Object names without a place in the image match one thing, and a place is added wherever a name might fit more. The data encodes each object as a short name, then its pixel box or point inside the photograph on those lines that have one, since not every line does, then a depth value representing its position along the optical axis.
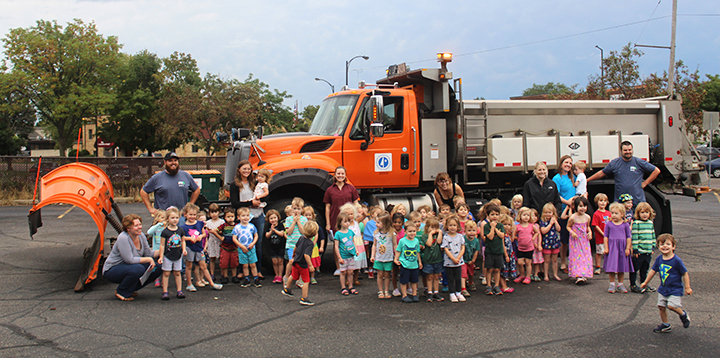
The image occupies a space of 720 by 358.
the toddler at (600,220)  7.64
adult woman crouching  6.49
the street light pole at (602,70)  27.22
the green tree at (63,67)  37.31
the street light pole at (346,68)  40.28
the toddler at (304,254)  6.52
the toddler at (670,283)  5.13
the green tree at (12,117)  36.62
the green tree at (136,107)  43.81
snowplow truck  8.64
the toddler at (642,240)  6.60
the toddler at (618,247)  6.72
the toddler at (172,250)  6.66
